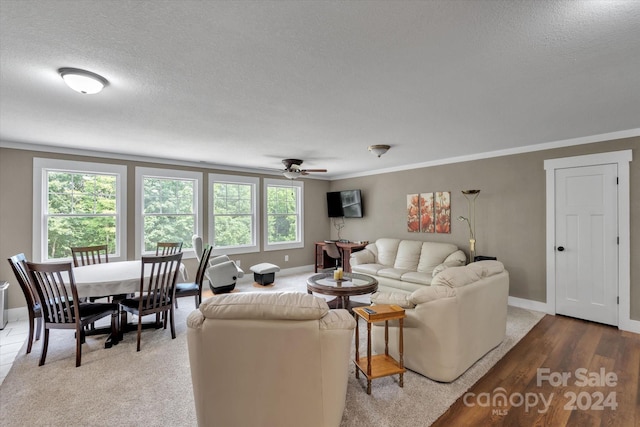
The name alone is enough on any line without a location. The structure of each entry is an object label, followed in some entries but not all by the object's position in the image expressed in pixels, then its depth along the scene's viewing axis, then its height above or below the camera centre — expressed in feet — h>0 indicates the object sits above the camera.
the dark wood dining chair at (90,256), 12.44 -2.02
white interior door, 11.75 -1.27
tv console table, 20.25 -3.15
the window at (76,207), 13.38 +0.33
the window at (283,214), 21.29 -0.03
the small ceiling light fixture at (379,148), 13.29 +3.06
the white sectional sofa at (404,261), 14.85 -2.83
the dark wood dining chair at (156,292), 9.75 -2.83
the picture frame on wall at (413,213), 18.49 +0.04
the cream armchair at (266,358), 4.98 -2.57
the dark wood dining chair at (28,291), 8.89 -2.45
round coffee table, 11.40 -3.01
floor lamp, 15.72 -0.25
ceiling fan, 15.97 +2.56
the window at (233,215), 18.74 -0.09
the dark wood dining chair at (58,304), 8.38 -2.81
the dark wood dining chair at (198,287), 12.00 -3.19
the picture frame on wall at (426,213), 17.79 +0.03
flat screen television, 23.21 +0.79
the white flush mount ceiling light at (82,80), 6.48 +3.13
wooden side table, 7.11 -3.88
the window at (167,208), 15.97 +0.35
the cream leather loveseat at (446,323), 7.53 -3.01
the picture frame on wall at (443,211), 16.96 +0.15
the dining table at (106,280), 9.22 -2.23
